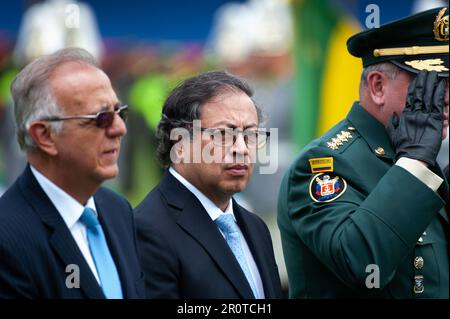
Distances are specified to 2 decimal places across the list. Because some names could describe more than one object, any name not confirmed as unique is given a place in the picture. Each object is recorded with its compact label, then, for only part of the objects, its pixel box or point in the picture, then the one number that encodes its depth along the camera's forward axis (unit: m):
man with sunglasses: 5.03
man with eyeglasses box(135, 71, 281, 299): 5.88
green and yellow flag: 13.34
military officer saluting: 6.01
